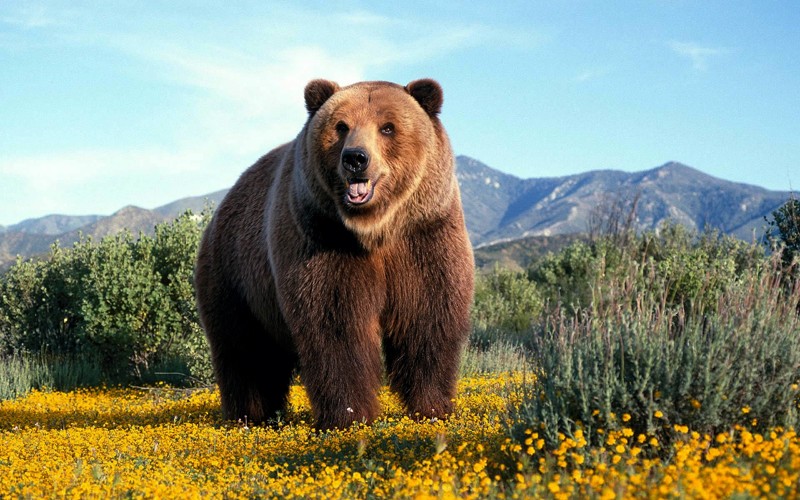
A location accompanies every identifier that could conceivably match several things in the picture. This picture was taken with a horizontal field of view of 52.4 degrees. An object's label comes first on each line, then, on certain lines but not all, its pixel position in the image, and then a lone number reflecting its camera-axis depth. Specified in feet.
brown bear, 20.44
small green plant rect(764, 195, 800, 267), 42.57
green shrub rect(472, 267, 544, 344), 66.64
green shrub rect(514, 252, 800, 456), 15.78
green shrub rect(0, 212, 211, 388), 49.47
